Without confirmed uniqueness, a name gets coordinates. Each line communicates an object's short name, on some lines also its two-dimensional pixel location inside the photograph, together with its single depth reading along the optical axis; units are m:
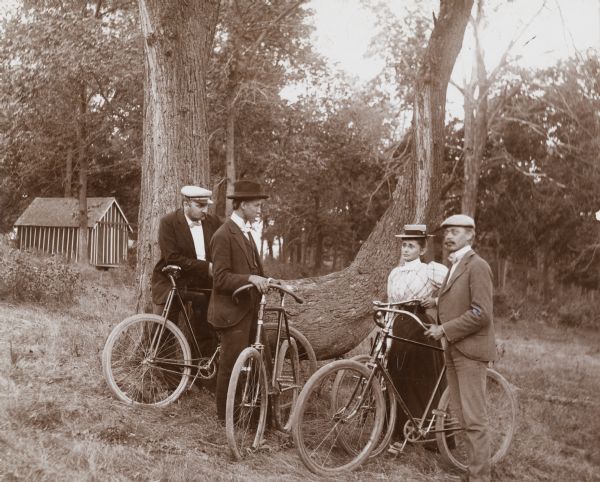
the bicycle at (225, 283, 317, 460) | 5.58
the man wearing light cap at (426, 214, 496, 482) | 5.37
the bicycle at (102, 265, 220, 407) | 6.64
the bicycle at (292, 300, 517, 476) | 5.73
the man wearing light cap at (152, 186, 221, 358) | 6.92
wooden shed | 40.88
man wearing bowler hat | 5.90
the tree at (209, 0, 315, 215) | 24.25
